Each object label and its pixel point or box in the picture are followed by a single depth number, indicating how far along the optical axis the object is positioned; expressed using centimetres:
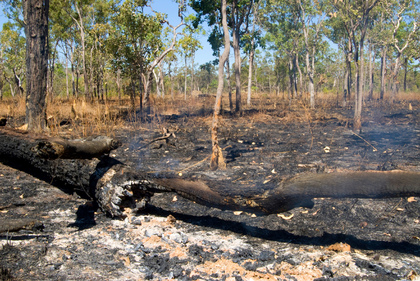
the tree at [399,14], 1694
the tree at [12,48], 2172
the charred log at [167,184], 254
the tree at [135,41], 1055
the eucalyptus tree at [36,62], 625
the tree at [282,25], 1938
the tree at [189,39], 1294
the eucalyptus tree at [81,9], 1711
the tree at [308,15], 1606
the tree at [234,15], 1187
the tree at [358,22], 823
